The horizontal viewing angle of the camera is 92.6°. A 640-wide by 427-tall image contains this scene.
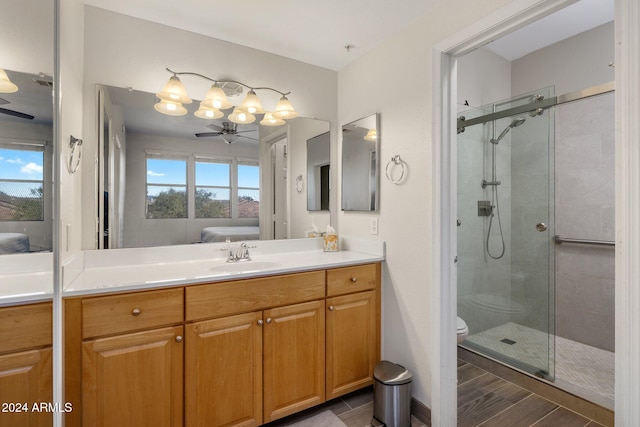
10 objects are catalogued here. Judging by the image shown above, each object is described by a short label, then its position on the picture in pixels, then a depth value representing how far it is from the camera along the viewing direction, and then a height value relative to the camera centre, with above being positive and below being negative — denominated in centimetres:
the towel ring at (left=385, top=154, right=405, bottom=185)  189 +29
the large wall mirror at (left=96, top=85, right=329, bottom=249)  173 +22
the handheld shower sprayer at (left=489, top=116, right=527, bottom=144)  243 +70
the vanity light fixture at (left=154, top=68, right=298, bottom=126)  183 +70
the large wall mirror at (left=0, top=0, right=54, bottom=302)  75 +18
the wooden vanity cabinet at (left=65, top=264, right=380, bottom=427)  124 -66
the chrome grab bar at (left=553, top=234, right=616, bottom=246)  232 -23
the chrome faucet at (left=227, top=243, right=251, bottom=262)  198 -27
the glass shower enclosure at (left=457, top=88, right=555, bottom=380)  240 -13
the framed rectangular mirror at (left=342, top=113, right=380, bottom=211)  209 +35
